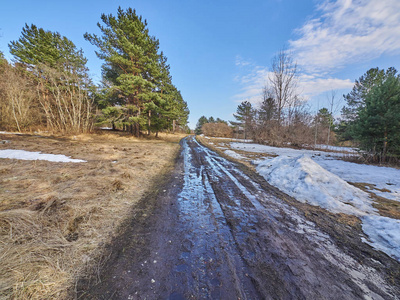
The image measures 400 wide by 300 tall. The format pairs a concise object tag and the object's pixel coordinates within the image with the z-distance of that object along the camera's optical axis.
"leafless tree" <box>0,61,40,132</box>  16.55
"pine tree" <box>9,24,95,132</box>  16.91
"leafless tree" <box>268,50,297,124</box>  23.16
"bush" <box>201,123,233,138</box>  49.72
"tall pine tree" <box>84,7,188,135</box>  15.01
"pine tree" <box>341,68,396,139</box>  21.22
